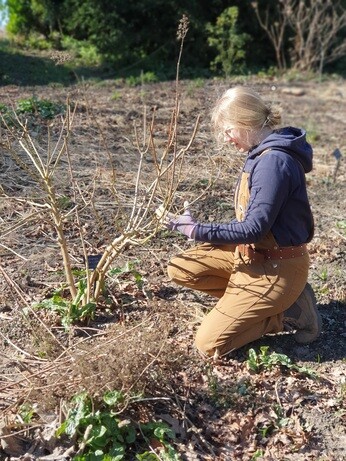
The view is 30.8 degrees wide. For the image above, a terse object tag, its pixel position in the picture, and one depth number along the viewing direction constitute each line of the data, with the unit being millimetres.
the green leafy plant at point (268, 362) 3059
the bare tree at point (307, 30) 12727
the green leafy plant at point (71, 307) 3232
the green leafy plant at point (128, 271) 3574
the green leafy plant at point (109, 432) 2504
